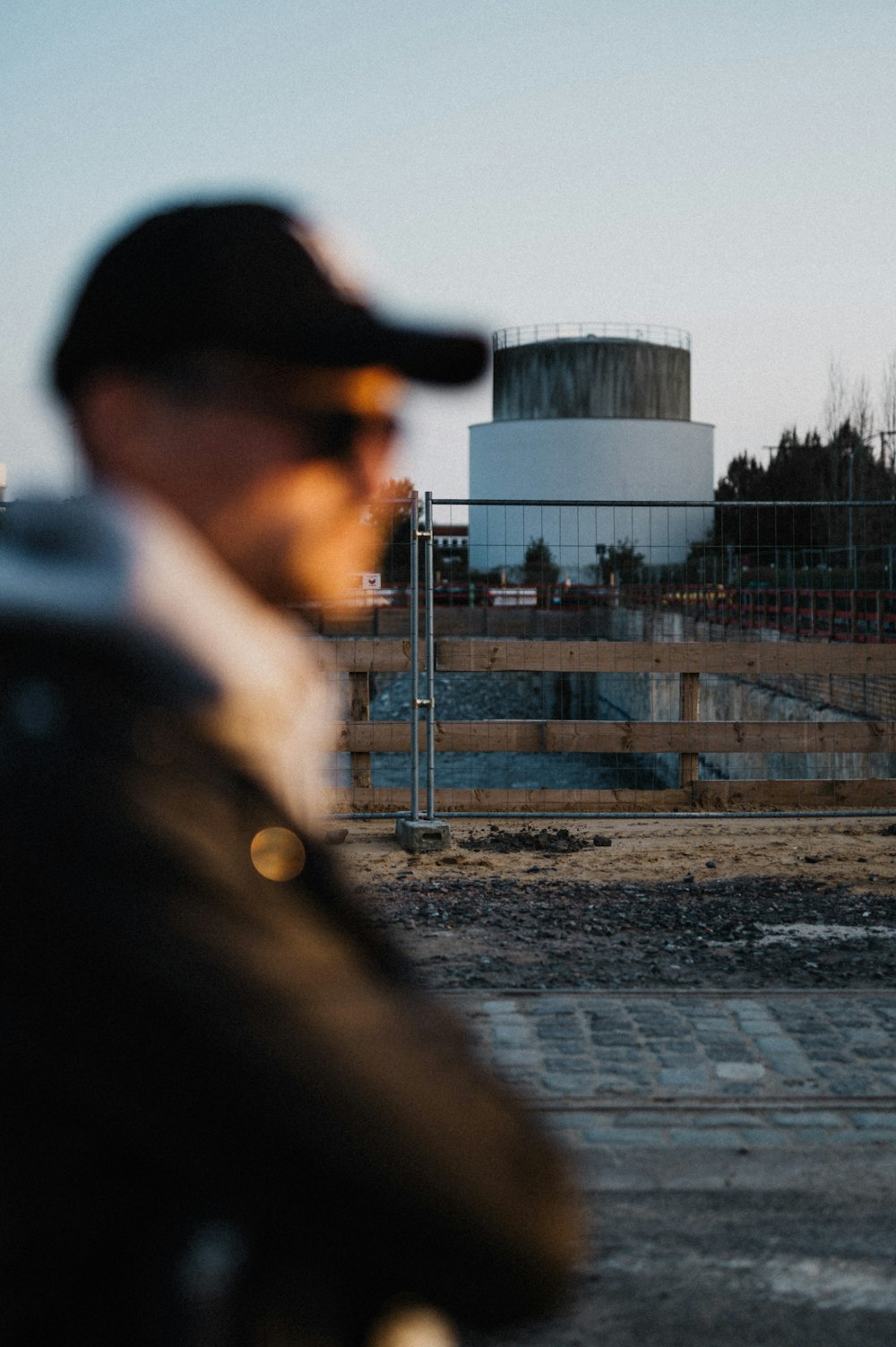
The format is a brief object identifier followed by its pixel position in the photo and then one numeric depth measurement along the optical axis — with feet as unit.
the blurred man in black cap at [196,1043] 2.68
